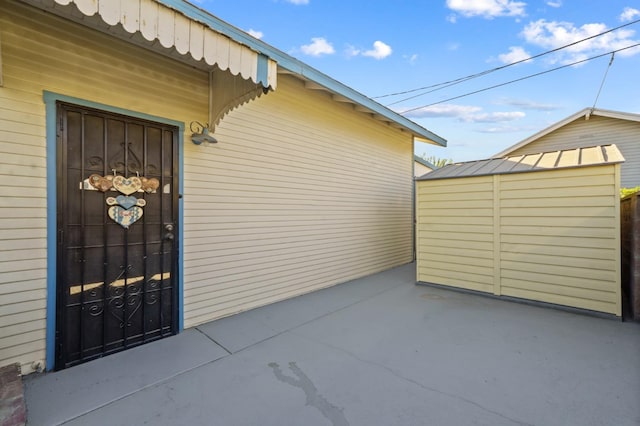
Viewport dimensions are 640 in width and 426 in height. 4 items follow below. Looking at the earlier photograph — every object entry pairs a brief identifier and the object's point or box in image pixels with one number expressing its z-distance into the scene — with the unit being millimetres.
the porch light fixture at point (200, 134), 3064
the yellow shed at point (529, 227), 3412
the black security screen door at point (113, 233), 2355
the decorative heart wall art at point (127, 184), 2598
